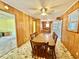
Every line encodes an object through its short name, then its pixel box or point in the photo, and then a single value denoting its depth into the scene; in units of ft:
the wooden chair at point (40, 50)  3.92
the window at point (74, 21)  5.16
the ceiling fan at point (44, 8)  6.16
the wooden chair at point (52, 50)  5.34
